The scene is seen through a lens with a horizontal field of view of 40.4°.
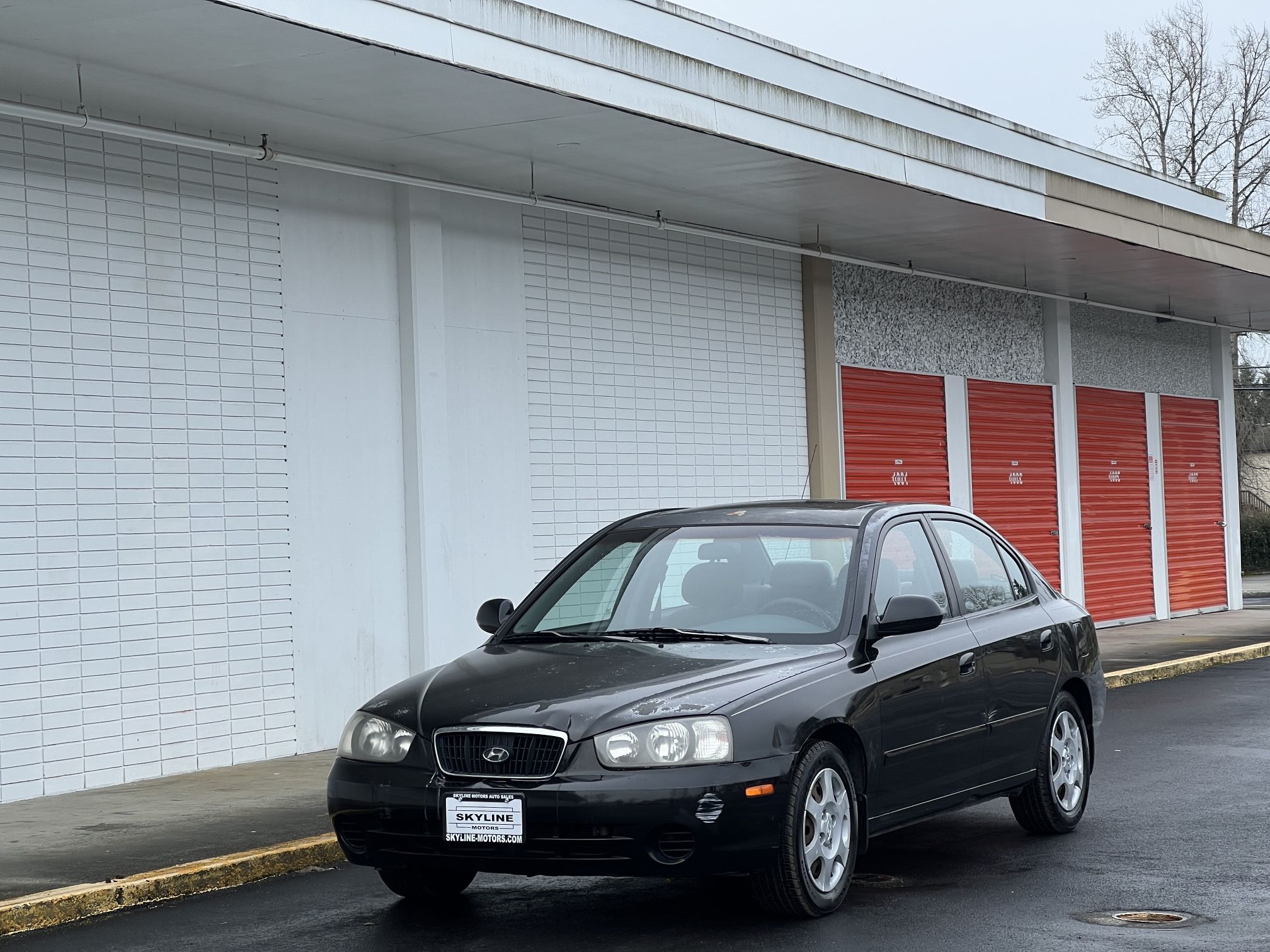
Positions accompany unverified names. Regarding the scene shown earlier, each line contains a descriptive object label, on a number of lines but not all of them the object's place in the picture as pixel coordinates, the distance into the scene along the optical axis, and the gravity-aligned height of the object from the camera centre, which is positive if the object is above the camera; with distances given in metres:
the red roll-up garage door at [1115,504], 22.03 +0.20
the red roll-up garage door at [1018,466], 20.06 +0.67
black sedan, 6.03 -0.70
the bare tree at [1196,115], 46.56 +10.91
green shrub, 43.66 -0.78
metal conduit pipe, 9.75 +2.49
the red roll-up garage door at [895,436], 17.95 +0.95
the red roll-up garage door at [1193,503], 24.12 +0.19
